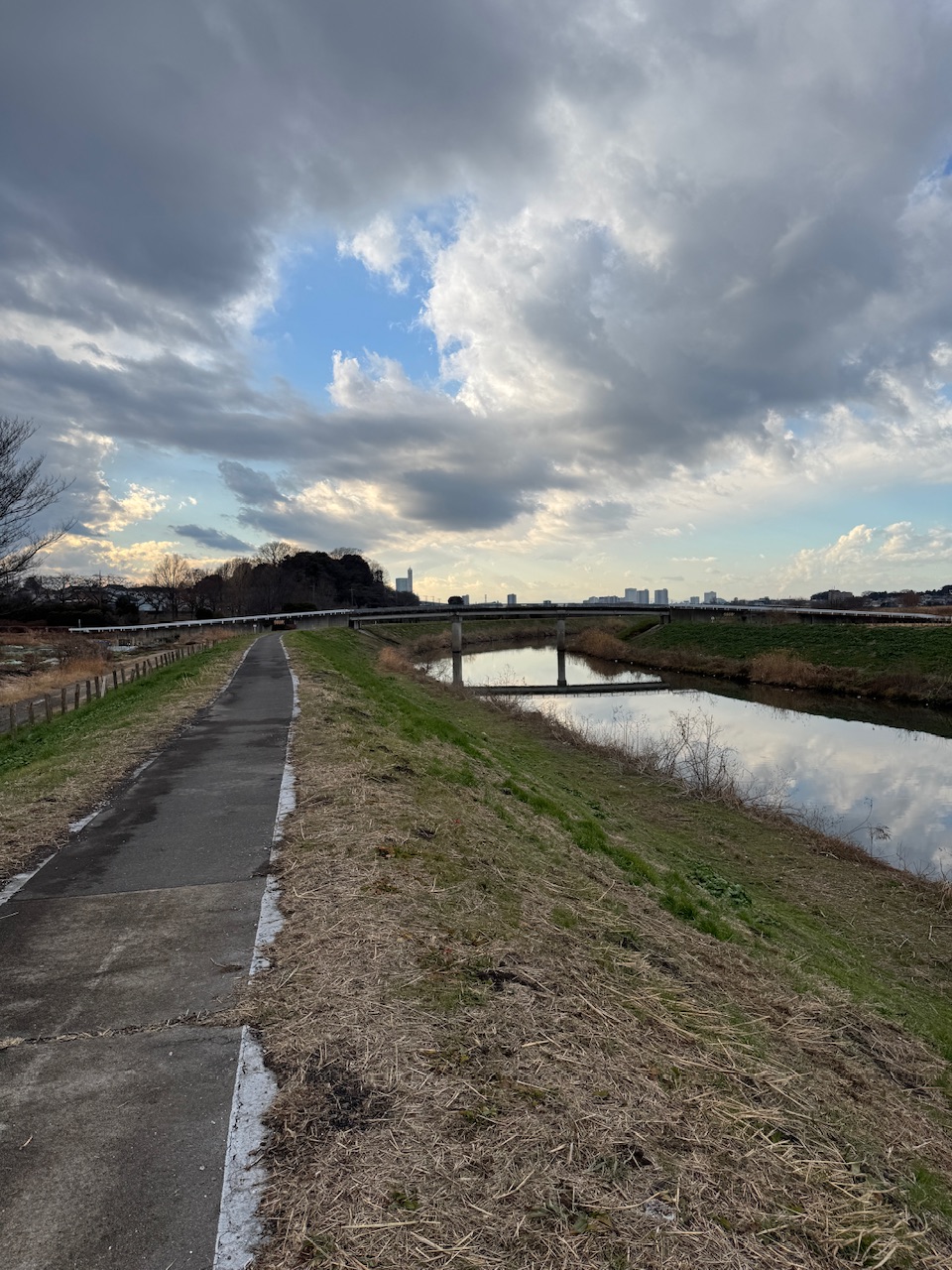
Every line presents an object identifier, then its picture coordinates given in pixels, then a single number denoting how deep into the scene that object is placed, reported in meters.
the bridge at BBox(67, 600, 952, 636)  68.62
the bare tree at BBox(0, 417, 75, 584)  20.69
